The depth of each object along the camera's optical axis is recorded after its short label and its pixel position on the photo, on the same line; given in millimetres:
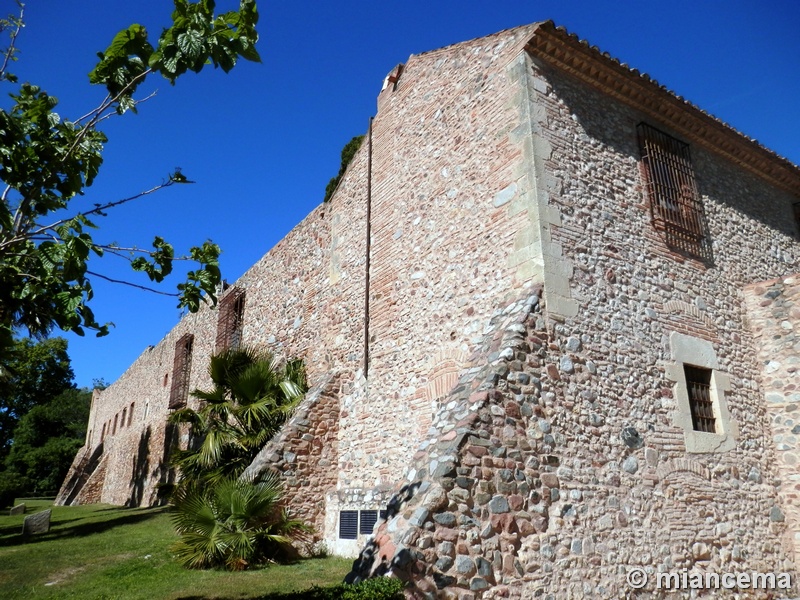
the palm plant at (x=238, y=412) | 10477
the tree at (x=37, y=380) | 34219
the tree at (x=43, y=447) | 41750
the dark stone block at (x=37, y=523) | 14617
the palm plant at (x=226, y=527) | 8234
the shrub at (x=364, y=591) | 4832
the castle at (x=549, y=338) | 6391
